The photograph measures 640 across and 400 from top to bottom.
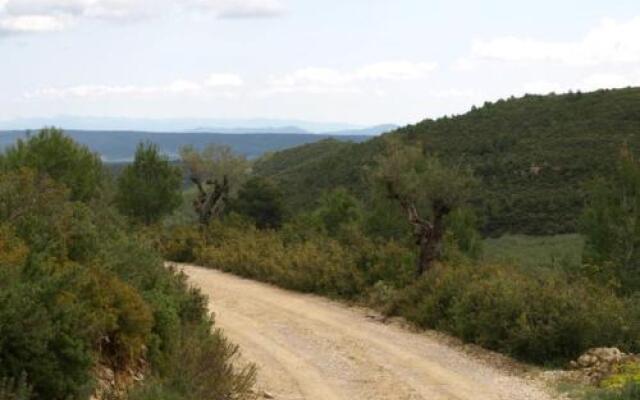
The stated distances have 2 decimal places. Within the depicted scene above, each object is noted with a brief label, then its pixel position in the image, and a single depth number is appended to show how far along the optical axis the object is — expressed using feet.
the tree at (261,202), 185.47
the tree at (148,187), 143.33
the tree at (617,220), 92.58
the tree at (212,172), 121.08
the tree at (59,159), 115.03
